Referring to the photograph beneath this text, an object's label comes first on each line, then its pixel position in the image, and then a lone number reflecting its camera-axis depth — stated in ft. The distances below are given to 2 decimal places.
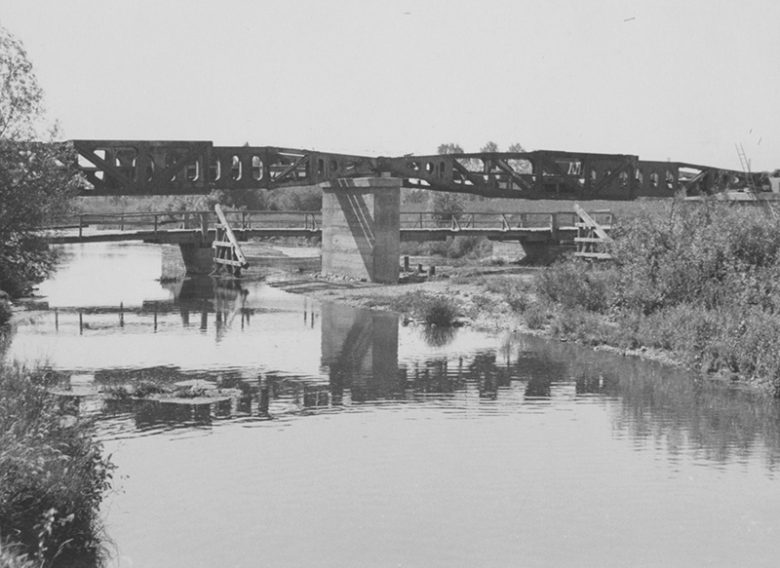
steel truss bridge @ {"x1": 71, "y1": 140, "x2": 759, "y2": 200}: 169.78
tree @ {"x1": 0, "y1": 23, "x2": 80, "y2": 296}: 103.30
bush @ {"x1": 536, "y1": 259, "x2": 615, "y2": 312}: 127.03
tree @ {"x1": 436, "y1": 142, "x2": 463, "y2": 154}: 570.87
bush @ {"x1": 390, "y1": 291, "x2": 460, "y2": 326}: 127.95
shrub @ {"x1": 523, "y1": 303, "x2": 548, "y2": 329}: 122.83
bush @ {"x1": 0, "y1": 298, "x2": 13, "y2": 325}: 126.52
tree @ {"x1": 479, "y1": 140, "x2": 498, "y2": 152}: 540.52
